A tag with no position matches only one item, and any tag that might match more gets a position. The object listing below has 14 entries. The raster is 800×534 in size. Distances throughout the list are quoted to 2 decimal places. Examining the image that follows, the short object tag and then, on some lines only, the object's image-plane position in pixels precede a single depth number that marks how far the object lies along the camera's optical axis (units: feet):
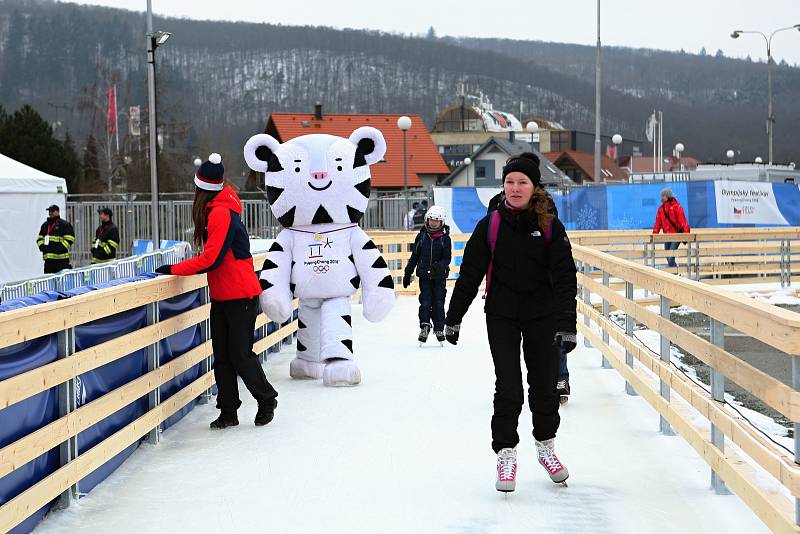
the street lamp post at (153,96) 76.69
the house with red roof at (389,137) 216.13
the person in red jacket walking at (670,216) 65.87
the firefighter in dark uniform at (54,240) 59.47
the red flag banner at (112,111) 176.35
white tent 72.28
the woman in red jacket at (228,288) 24.32
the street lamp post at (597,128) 113.09
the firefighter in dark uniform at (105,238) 60.03
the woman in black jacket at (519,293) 18.72
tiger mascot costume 31.89
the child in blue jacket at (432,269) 40.50
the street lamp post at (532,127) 133.16
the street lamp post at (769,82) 155.16
